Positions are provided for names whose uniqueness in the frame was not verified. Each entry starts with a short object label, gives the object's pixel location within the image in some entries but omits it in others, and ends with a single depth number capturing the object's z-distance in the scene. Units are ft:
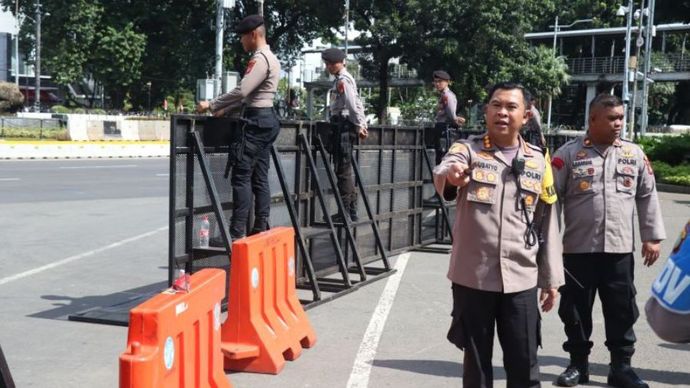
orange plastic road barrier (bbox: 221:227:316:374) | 18.70
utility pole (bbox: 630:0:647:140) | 125.70
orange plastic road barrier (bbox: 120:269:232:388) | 11.60
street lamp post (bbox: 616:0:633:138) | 137.49
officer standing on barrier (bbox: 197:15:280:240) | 23.02
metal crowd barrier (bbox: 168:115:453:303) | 21.88
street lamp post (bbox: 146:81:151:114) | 172.30
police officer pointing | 13.97
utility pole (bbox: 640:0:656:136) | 125.04
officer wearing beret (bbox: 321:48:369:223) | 30.14
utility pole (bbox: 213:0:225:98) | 90.80
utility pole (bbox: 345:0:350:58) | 157.76
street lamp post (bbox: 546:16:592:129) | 231.09
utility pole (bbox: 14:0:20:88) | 156.87
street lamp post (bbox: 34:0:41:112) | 150.00
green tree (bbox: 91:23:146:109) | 152.76
